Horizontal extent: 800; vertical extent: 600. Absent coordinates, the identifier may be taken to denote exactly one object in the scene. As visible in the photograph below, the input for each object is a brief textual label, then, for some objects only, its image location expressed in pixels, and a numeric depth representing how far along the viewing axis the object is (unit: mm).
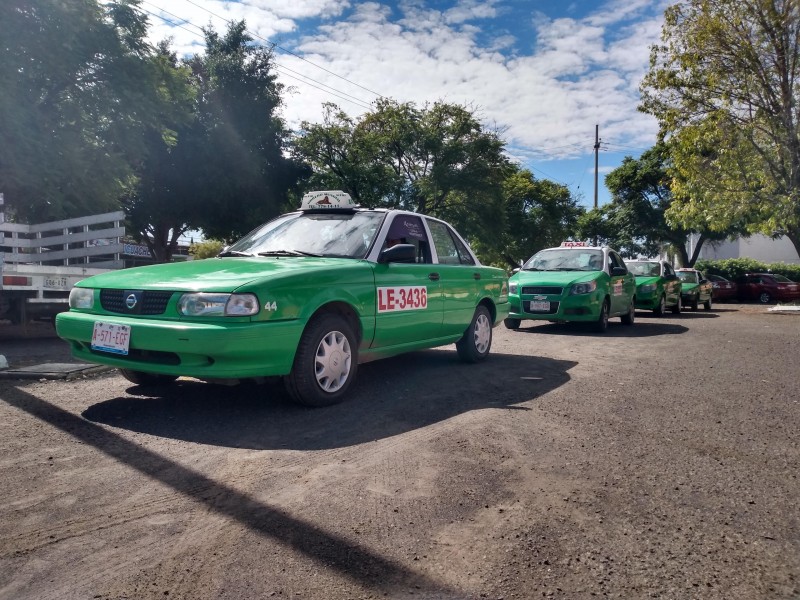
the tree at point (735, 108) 20094
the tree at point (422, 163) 29344
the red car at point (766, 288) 31812
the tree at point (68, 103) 13867
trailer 8773
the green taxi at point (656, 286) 16828
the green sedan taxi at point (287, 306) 4438
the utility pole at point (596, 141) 45181
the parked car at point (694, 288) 21281
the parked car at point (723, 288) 32622
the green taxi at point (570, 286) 11430
